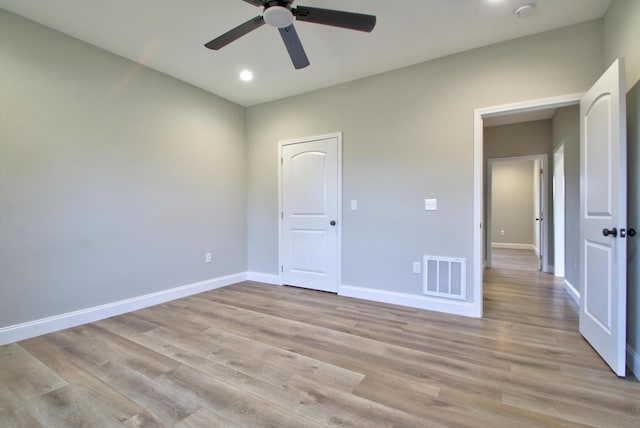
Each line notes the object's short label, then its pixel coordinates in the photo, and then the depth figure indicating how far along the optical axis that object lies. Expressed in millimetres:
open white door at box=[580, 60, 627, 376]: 1827
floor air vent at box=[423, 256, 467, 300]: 2971
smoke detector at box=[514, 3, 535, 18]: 2271
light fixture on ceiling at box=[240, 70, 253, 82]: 3391
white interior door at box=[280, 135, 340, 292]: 3771
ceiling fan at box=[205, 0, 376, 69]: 1788
